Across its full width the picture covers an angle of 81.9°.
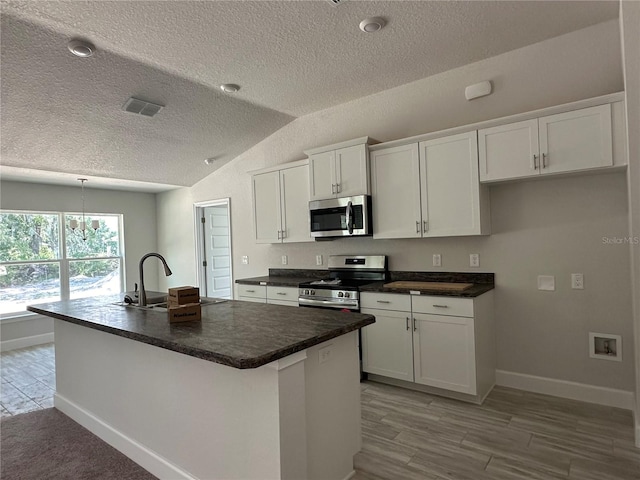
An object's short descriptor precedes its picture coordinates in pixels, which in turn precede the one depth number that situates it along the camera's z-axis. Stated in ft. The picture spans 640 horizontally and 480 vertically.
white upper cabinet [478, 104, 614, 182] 8.17
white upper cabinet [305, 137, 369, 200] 11.56
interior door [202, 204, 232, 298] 19.81
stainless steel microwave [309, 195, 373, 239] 11.53
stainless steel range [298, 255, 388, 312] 11.19
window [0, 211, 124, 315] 17.07
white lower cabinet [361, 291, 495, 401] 9.32
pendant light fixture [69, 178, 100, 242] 17.47
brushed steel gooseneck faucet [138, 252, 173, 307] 8.68
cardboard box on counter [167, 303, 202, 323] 6.81
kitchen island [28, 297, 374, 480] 5.22
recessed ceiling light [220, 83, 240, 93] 11.43
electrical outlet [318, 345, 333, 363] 6.10
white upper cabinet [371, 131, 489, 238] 9.86
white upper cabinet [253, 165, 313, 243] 13.55
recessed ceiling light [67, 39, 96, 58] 8.64
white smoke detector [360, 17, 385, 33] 8.33
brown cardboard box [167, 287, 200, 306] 7.15
